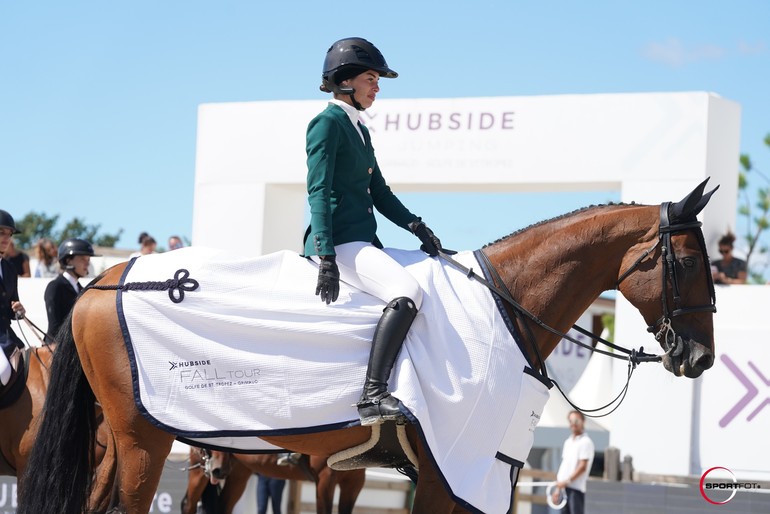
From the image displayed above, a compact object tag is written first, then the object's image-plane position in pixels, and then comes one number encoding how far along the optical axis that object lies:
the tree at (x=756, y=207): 38.94
